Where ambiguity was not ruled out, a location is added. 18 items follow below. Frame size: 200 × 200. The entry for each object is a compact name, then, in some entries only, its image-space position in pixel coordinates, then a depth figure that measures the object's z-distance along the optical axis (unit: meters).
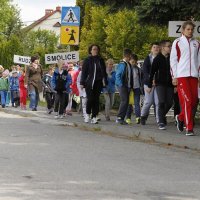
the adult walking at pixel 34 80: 22.80
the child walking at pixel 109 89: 16.98
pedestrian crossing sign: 19.97
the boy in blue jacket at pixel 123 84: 15.29
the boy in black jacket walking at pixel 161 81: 13.58
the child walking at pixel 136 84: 15.59
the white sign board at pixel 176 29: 14.59
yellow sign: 19.77
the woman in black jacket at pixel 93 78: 15.52
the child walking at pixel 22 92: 25.26
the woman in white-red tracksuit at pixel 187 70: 11.99
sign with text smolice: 20.84
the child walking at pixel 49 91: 21.25
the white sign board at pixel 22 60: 26.41
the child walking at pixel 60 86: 18.31
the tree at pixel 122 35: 47.03
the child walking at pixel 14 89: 27.72
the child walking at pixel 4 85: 27.43
